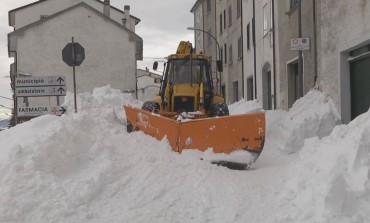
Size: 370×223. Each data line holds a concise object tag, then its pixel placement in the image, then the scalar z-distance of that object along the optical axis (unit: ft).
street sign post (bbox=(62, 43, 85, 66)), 35.14
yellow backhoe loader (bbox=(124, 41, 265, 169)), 25.30
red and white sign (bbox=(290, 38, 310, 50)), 37.88
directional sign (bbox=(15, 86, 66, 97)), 35.65
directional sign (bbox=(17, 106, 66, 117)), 35.88
